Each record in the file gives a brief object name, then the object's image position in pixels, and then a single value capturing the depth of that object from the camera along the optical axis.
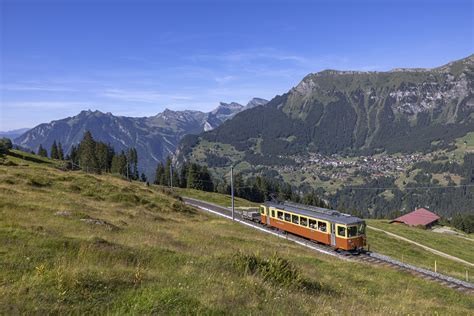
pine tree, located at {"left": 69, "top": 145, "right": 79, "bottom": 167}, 116.78
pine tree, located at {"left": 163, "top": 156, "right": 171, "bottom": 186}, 123.53
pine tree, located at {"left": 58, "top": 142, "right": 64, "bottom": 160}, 127.25
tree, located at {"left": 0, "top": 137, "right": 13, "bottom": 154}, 81.39
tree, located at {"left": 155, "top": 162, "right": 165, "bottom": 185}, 127.08
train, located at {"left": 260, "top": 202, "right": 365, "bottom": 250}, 35.19
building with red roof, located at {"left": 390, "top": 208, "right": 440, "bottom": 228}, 115.88
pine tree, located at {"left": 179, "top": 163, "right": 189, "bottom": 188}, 128.50
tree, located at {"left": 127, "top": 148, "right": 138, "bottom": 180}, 124.04
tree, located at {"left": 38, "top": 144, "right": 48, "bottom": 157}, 125.20
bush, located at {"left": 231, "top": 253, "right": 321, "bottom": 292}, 11.66
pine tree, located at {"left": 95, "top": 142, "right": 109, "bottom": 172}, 113.18
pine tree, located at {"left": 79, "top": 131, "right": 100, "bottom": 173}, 99.00
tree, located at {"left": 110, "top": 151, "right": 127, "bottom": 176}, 110.31
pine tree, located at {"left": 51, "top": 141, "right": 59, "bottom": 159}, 128.12
